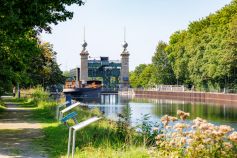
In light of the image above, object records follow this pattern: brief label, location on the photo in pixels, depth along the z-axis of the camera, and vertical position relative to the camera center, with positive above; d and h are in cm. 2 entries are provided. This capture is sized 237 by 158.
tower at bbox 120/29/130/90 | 14338 +736
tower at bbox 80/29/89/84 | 14388 +813
